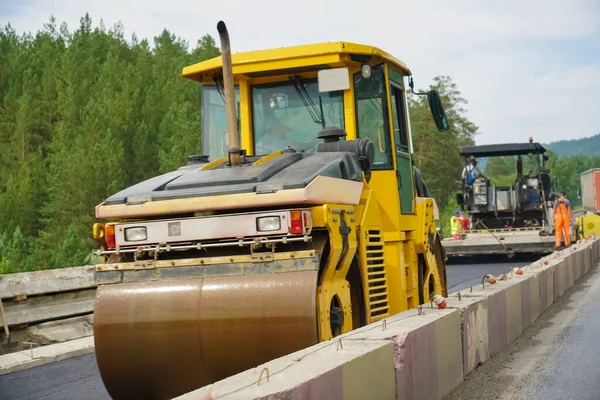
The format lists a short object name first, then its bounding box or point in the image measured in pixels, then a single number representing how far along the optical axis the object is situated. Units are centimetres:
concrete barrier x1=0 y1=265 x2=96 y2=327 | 970
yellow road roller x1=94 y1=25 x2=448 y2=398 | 591
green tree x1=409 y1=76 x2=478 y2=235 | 8900
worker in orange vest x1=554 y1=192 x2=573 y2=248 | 2509
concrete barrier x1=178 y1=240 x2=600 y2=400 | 382
